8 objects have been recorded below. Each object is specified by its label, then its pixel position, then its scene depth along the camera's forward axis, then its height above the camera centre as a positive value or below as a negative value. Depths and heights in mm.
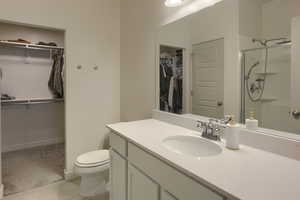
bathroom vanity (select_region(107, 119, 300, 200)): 760 -366
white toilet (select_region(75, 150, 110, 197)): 2004 -815
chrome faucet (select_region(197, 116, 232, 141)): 1367 -256
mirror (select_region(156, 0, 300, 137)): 1143 +236
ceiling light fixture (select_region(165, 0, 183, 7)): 1782 +860
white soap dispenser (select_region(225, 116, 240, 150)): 1175 -272
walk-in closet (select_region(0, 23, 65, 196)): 3243 -33
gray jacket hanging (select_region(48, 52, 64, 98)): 3539 +351
